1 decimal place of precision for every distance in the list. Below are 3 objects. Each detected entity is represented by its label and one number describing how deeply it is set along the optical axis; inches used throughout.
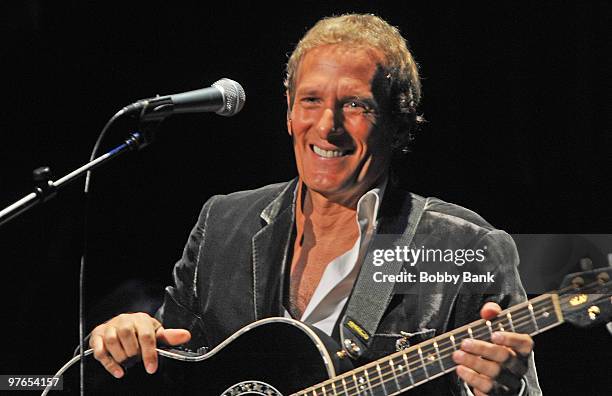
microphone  183.0
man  219.9
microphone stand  173.8
